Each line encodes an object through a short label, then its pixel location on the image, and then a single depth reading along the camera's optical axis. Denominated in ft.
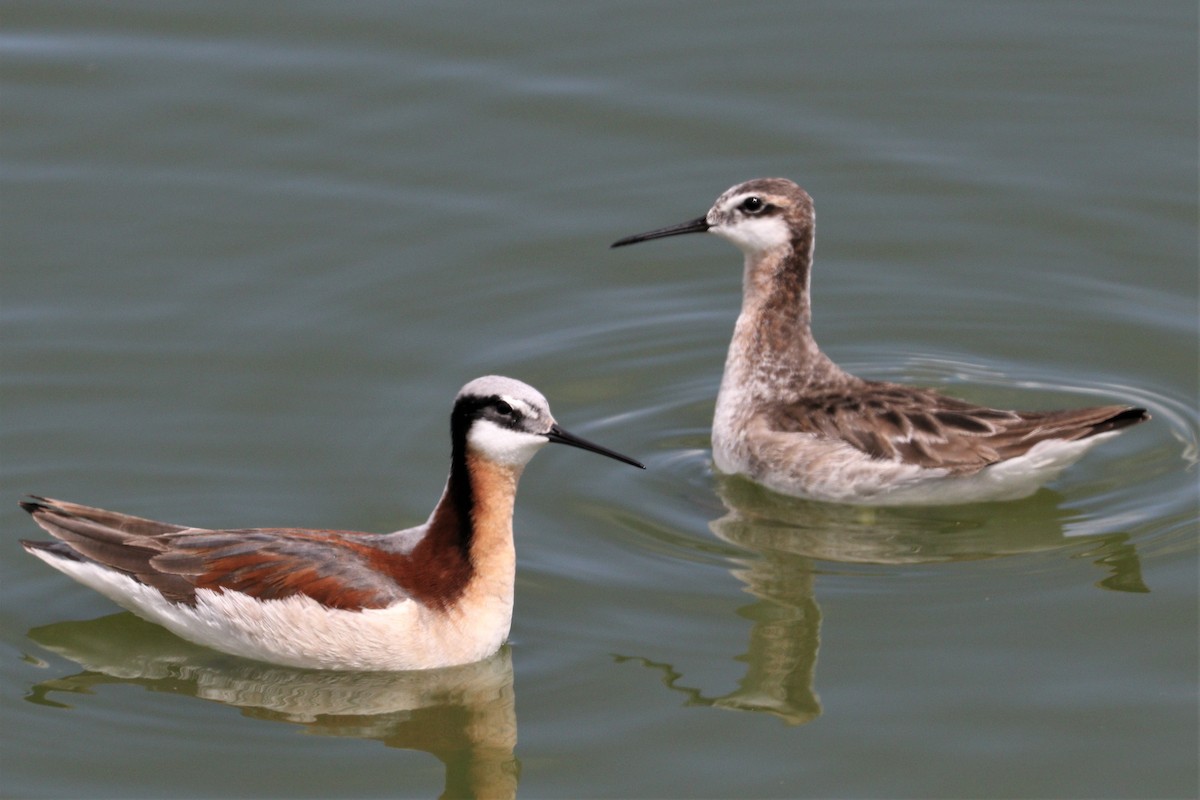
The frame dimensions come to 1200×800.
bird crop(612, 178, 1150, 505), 46.80
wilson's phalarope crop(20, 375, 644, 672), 39.78
